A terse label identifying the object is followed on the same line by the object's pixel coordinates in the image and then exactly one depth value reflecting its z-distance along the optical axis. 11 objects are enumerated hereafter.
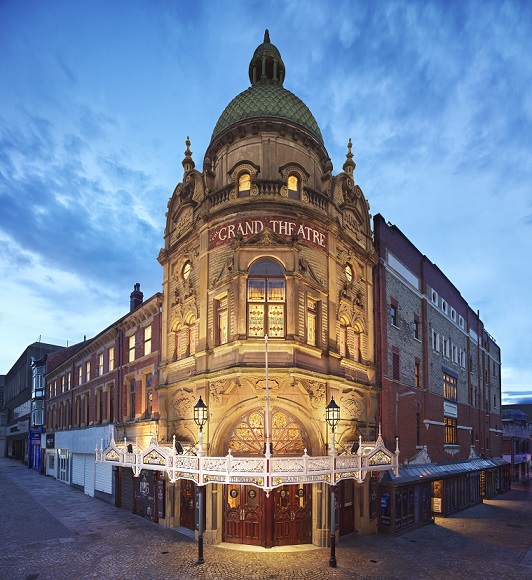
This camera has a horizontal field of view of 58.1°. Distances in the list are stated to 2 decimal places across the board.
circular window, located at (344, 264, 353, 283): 23.70
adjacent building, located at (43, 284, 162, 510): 26.94
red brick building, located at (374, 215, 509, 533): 24.75
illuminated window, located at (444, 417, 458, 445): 32.92
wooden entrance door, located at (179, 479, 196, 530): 21.25
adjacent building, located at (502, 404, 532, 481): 52.56
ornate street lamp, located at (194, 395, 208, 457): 18.05
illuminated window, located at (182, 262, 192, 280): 23.81
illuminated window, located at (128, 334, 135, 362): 29.84
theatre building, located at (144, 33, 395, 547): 19.11
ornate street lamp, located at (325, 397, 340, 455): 17.91
